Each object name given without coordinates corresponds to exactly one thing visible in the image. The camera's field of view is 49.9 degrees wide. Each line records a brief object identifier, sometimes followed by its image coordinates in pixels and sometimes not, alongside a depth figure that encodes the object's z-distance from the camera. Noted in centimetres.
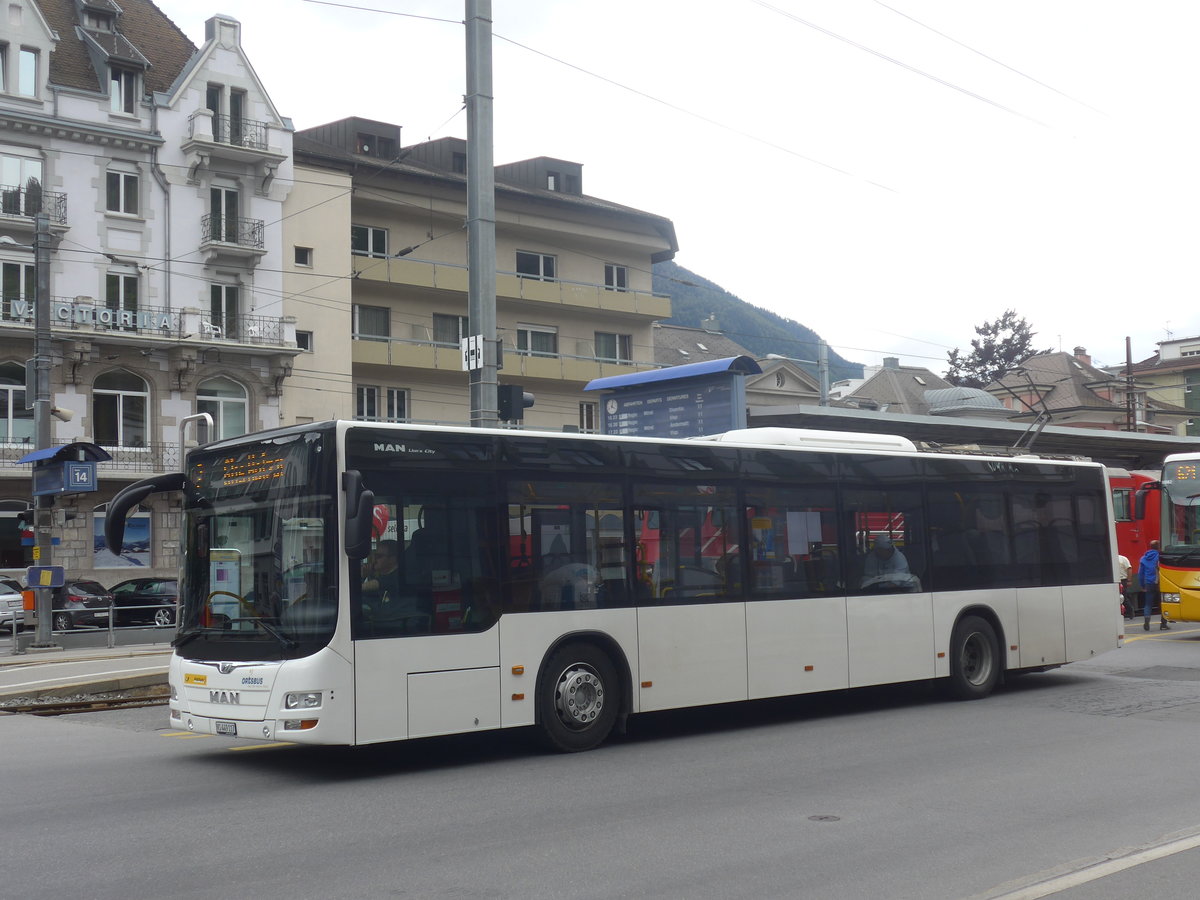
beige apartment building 4638
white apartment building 4019
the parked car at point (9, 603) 3338
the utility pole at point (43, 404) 2623
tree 10075
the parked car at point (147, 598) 3288
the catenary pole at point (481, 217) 1505
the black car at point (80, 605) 2864
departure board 1953
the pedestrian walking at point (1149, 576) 2556
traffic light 1548
